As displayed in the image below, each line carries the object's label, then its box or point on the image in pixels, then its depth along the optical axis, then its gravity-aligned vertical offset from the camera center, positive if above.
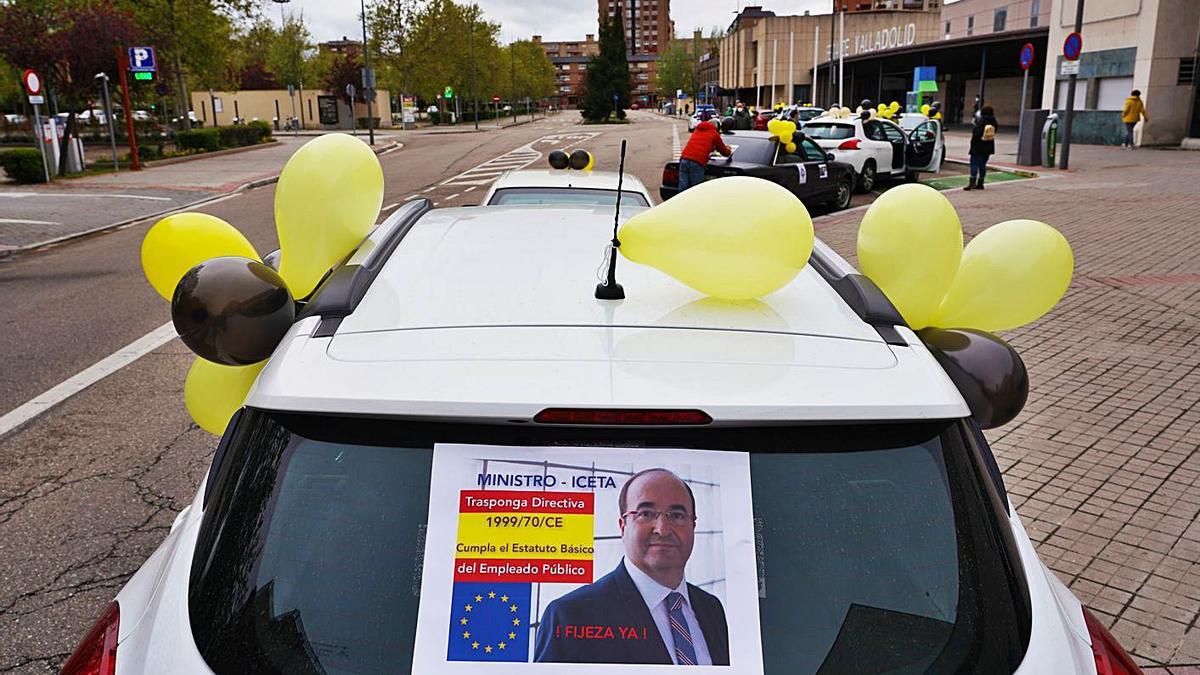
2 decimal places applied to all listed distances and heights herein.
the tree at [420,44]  66.75 +3.51
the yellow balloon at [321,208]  3.29 -0.37
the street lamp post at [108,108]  27.78 -0.22
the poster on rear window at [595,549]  1.62 -0.77
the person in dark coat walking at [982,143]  18.66 -1.10
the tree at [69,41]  30.80 +1.92
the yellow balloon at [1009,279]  3.16 -0.62
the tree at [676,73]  133.62 +2.36
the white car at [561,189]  7.47 -0.74
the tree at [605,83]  80.19 +0.74
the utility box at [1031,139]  24.22 -1.35
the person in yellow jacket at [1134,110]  27.73 -0.79
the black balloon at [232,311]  2.44 -0.53
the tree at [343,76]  69.88 +1.44
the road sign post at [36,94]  21.03 +0.18
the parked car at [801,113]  33.92 -0.94
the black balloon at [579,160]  9.19 -0.63
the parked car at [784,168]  15.88 -1.28
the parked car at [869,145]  19.73 -1.20
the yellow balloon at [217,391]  3.23 -0.96
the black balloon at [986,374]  2.50 -0.73
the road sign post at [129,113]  27.22 -0.34
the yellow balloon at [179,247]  3.46 -0.52
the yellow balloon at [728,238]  2.20 -0.34
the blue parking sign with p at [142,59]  27.06 +1.13
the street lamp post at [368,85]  42.22 +0.48
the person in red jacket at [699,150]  15.06 -0.93
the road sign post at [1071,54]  20.80 +0.61
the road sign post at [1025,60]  24.53 +0.60
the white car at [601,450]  1.63 -0.72
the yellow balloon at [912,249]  2.88 -0.48
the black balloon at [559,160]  9.09 -0.62
